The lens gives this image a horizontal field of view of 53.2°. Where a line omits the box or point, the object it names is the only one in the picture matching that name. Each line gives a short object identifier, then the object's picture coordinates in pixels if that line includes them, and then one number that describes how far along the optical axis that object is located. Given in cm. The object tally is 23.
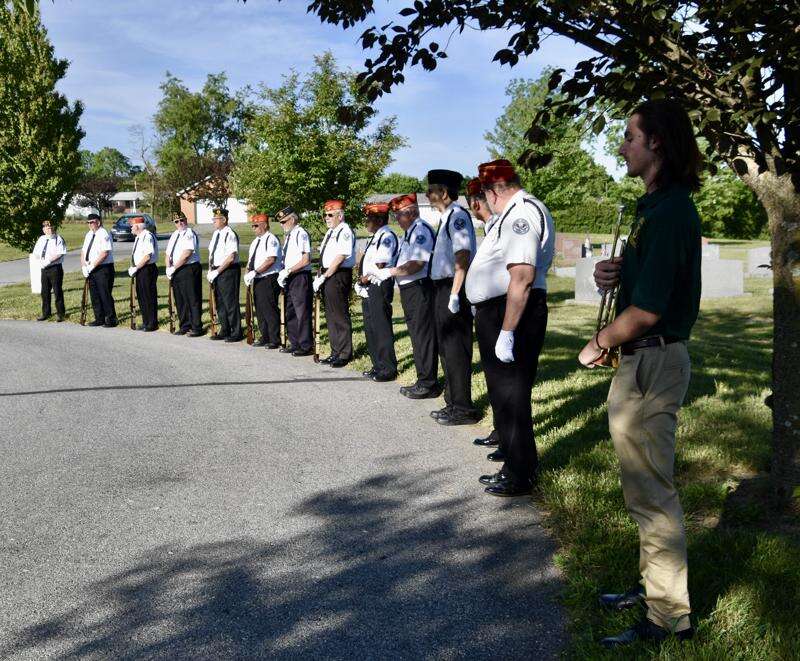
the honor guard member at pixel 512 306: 484
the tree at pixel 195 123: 5678
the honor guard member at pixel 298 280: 1082
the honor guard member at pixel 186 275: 1312
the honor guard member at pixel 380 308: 917
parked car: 5050
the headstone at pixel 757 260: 2291
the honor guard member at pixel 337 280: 1020
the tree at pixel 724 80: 396
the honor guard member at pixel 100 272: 1451
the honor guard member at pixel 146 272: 1393
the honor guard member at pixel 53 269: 1565
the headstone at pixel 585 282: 1752
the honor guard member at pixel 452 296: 698
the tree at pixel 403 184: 9579
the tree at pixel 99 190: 8019
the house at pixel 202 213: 7986
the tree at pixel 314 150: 1788
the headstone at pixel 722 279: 1850
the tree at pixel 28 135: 2208
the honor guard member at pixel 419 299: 808
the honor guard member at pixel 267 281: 1154
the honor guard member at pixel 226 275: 1234
